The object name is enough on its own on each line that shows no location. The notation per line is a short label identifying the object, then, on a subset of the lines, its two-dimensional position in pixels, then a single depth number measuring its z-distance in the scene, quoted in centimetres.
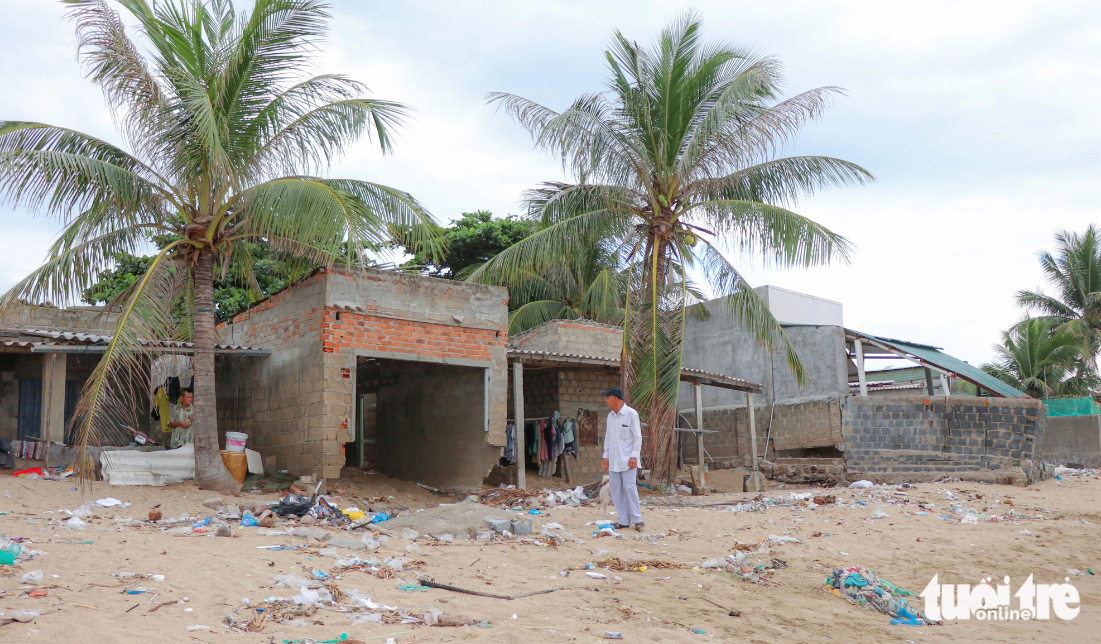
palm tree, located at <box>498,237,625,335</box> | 2017
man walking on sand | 850
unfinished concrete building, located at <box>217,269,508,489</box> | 1108
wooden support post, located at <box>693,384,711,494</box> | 1580
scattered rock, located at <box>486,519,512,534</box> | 800
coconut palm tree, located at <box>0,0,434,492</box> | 887
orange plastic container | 1070
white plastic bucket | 1085
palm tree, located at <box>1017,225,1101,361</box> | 2631
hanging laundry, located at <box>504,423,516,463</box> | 1330
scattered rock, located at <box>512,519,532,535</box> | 812
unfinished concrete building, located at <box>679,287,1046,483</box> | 1495
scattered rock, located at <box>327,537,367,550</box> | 685
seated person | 1138
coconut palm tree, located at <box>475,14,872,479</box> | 1215
